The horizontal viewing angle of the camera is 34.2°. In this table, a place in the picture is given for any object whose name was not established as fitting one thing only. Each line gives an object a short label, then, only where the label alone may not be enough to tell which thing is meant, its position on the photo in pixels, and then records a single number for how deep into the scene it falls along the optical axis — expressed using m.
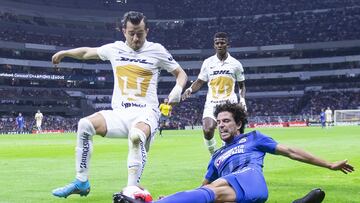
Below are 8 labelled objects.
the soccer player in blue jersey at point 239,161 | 6.16
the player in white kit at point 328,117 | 61.66
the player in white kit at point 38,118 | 60.16
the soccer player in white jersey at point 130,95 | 8.58
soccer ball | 5.93
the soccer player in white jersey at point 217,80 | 14.55
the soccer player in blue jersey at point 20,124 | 63.84
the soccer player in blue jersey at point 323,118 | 59.20
